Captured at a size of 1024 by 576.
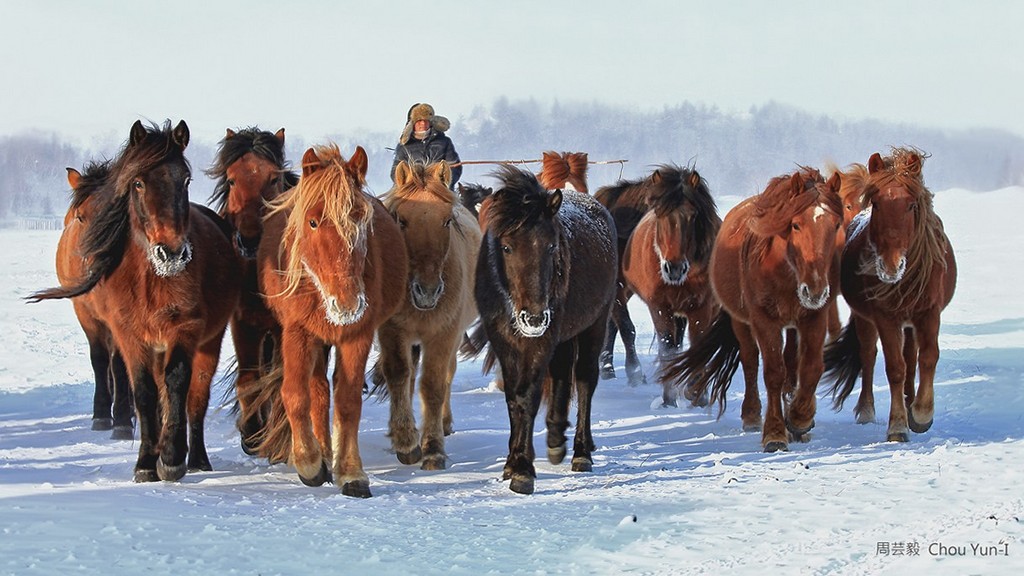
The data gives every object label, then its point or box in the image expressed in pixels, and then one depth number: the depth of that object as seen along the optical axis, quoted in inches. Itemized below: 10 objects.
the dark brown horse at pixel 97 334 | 679.7
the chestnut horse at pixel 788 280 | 677.3
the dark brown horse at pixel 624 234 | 1066.7
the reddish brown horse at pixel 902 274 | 698.2
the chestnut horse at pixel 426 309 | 616.4
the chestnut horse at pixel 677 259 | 898.1
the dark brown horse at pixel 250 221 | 626.2
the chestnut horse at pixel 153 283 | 544.7
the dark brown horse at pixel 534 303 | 547.8
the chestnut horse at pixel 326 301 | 522.0
